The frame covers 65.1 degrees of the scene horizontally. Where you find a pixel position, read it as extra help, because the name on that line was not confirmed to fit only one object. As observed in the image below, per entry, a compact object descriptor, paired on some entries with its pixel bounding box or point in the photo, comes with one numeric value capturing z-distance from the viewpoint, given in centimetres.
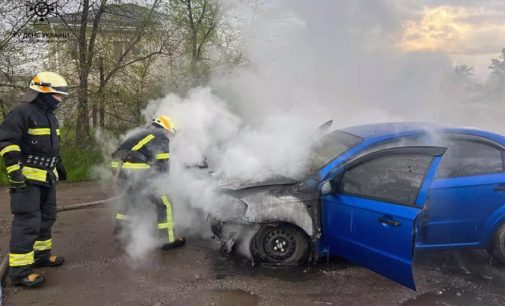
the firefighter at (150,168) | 512
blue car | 396
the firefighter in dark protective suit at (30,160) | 406
